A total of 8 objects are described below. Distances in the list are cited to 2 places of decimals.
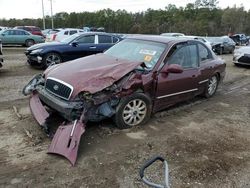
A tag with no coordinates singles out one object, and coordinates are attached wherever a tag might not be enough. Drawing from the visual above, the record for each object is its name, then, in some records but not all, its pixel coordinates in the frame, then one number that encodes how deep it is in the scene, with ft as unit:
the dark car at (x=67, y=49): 24.96
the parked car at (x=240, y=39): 82.52
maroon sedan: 10.69
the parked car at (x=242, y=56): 29.71
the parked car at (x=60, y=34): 44.29
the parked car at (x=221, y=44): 47.58
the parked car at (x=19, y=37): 47.48
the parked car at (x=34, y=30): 67.67
